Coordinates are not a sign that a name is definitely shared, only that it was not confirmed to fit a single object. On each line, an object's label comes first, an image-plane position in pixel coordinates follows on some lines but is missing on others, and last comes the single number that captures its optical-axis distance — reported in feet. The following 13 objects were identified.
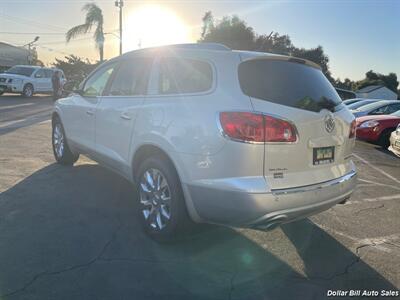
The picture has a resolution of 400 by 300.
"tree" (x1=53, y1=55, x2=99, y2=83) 144.32
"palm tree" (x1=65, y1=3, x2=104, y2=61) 110.63
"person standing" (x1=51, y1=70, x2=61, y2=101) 71.90
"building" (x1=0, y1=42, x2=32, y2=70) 166.76
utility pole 116.37
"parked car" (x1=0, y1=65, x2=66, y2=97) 74.69
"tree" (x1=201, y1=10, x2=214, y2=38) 165.27
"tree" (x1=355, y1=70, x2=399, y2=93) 293.43
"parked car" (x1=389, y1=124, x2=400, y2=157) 30.17
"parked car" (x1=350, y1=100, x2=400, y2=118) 46.52
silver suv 10.78
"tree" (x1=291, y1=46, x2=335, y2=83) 199.61
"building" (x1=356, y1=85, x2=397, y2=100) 251.19
